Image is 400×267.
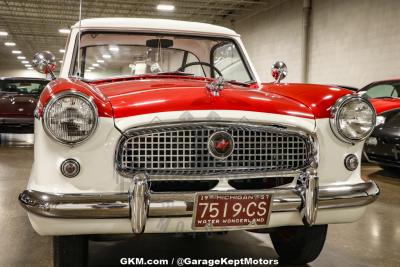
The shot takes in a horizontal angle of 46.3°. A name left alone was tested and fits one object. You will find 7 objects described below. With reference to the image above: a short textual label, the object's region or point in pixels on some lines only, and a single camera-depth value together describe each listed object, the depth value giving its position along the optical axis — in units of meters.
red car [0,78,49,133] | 9.16
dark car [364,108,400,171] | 5.60
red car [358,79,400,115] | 6.44
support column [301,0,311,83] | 11.59
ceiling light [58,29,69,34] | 19.29
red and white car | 1.96
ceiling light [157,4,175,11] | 13.78
